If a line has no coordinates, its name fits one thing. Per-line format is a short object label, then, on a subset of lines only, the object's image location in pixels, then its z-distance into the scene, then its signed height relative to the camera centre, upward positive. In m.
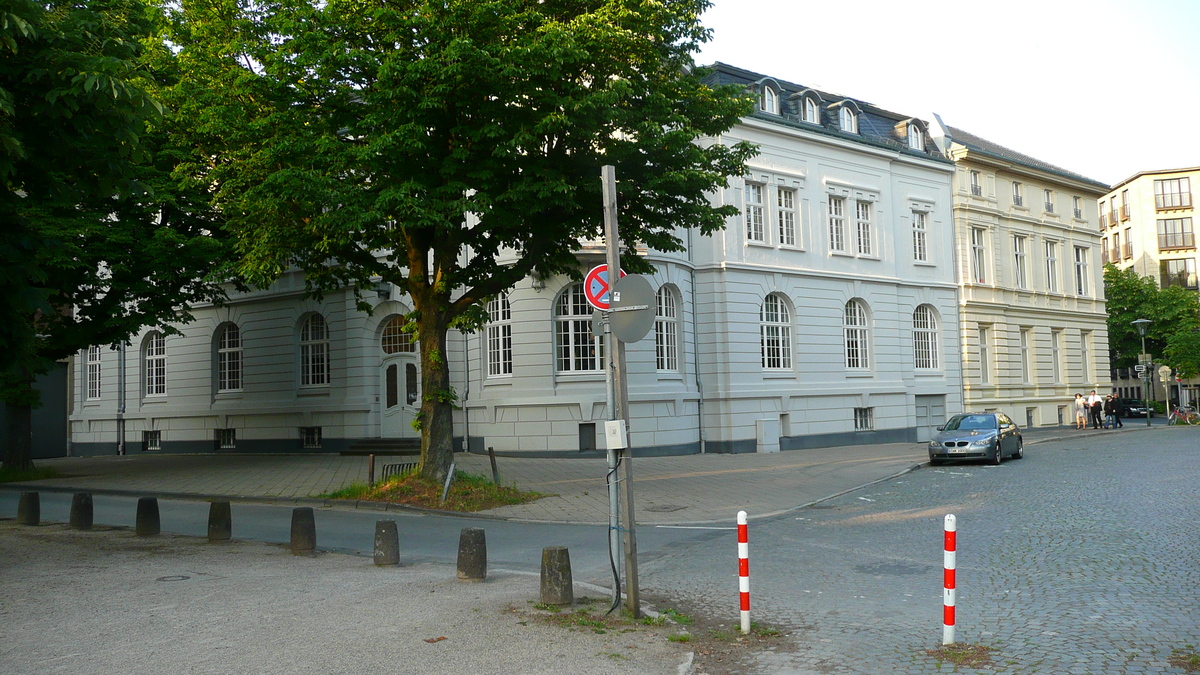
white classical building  25.95 +1.59
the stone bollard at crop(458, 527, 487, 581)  9.31 -1.55
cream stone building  38.22 +4.45
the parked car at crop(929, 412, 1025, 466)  22.86 -1.34
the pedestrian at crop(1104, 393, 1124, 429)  42.78 -1.40
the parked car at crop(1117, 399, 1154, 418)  60.56 -1.88
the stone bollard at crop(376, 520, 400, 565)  10.36 -1.55
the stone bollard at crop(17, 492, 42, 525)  14.58 -1.48
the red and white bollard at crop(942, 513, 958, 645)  6.46 -1.35
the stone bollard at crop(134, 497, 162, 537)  13.17 -1.52
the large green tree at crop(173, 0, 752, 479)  14.30 +4.32
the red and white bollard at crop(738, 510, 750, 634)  7.03 -1.26
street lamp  44.12 +1.37
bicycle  47.25 -1.99
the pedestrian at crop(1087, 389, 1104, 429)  41.31 -1.20
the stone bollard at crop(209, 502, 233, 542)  12.38 -1.50
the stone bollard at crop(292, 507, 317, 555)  11.27 -1.51
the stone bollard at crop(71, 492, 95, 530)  13.91 -1.48
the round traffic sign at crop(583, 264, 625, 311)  8.21 +0.96
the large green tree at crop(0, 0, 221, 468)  8.06 +2.61
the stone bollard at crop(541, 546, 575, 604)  8.10 -1.55
